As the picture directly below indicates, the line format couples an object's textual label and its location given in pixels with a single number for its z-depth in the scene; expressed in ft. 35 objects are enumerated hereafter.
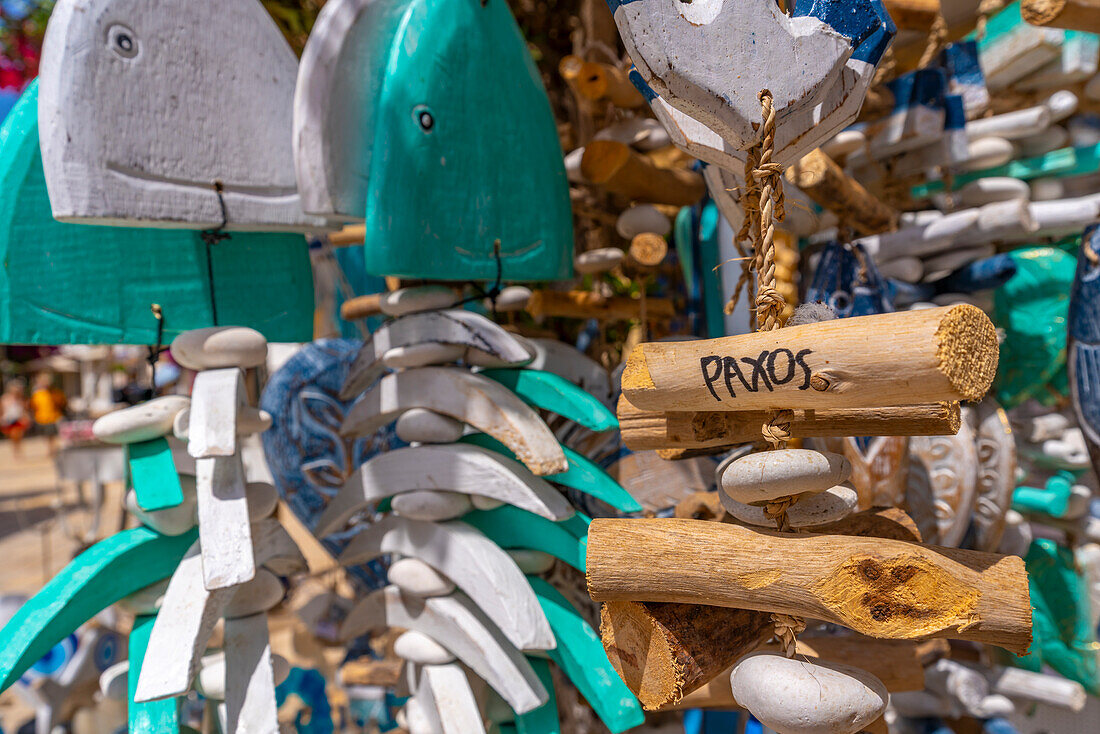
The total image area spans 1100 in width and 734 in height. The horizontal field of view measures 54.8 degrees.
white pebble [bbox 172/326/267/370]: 1.27
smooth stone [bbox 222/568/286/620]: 1.28
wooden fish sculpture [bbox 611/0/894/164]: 0.97
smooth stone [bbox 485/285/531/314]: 1.57
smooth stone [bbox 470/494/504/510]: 1.35
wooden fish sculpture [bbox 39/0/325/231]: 1.17
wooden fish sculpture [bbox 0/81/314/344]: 1.27
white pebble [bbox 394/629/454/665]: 1.34
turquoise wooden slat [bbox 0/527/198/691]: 1.18
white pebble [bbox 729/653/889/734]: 0.97
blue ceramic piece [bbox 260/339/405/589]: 1.81
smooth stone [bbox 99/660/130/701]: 1.35
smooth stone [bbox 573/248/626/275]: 1.66
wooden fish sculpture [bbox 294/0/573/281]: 1.29
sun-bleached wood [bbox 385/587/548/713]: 1.27
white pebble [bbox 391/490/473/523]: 1.34
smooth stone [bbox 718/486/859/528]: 1.04
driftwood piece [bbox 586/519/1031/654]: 0.92
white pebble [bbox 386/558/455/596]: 1.34
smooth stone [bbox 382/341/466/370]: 1.36
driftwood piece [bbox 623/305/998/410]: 0.87
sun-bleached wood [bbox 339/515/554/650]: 1.25
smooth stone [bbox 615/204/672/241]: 1.66
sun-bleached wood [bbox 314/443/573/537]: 1.29
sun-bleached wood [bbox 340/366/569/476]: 1.27
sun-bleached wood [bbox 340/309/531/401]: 1.36
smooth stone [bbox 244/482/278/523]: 1.31
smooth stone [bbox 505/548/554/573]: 1.38
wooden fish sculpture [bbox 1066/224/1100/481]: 1.41
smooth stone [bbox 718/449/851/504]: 0.98
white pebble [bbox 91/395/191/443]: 1.25
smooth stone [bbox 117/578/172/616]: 1.28
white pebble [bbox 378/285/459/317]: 1.40
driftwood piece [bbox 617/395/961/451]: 1.05
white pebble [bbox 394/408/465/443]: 1.36
